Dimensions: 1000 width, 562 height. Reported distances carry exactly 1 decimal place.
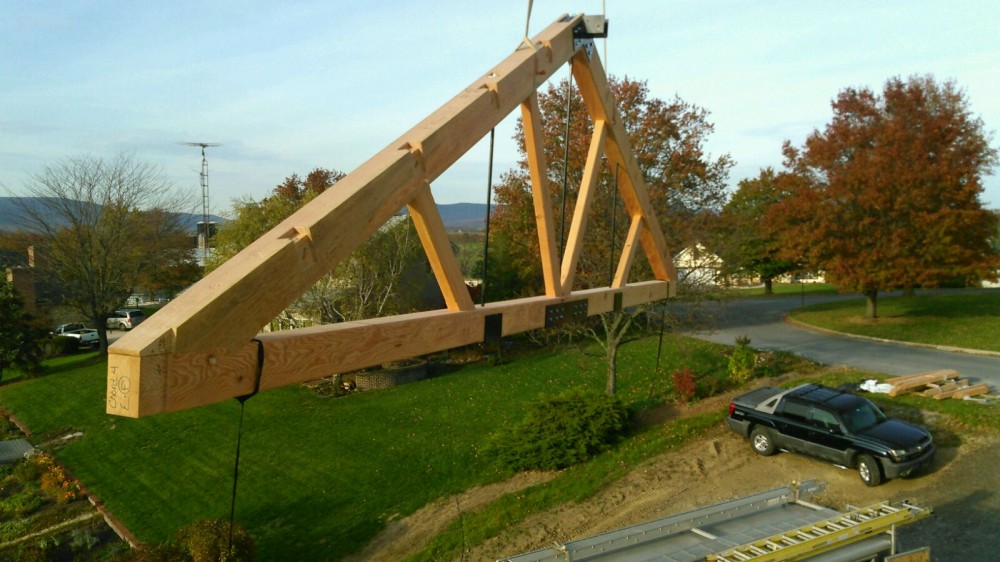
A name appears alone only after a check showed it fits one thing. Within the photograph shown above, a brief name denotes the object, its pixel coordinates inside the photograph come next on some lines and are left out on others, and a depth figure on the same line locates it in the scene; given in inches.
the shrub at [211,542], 407.8
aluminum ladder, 202.5
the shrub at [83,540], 522.3
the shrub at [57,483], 627.8
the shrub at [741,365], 669.3
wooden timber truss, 89.2
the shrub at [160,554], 409.1
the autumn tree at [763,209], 1052.5
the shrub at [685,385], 626.5
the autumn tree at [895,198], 875.4
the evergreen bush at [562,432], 525.0
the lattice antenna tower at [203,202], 1611.7
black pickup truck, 435.5
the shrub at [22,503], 622.5
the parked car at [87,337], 1461.6
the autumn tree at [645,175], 637.3
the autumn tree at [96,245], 1286.9
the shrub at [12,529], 567.8
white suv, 1552.7
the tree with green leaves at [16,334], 1097.4
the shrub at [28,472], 687.7
